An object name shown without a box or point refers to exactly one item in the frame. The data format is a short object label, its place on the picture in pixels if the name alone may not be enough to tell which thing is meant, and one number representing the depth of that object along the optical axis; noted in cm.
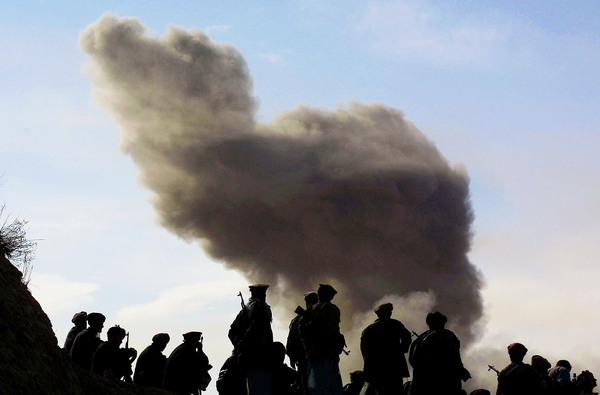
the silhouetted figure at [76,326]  1645
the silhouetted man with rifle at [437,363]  1266
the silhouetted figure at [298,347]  1473
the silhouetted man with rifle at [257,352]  1330
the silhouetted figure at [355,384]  1781
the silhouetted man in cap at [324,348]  1334
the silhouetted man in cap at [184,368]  1452
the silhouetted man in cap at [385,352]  1330
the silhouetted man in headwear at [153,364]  1544
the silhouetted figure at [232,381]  1443
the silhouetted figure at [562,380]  1487
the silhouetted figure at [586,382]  1562
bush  2452
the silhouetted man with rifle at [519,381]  1238
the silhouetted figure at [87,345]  1541
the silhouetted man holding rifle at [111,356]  1509
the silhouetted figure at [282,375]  1368
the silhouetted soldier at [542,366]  1370
